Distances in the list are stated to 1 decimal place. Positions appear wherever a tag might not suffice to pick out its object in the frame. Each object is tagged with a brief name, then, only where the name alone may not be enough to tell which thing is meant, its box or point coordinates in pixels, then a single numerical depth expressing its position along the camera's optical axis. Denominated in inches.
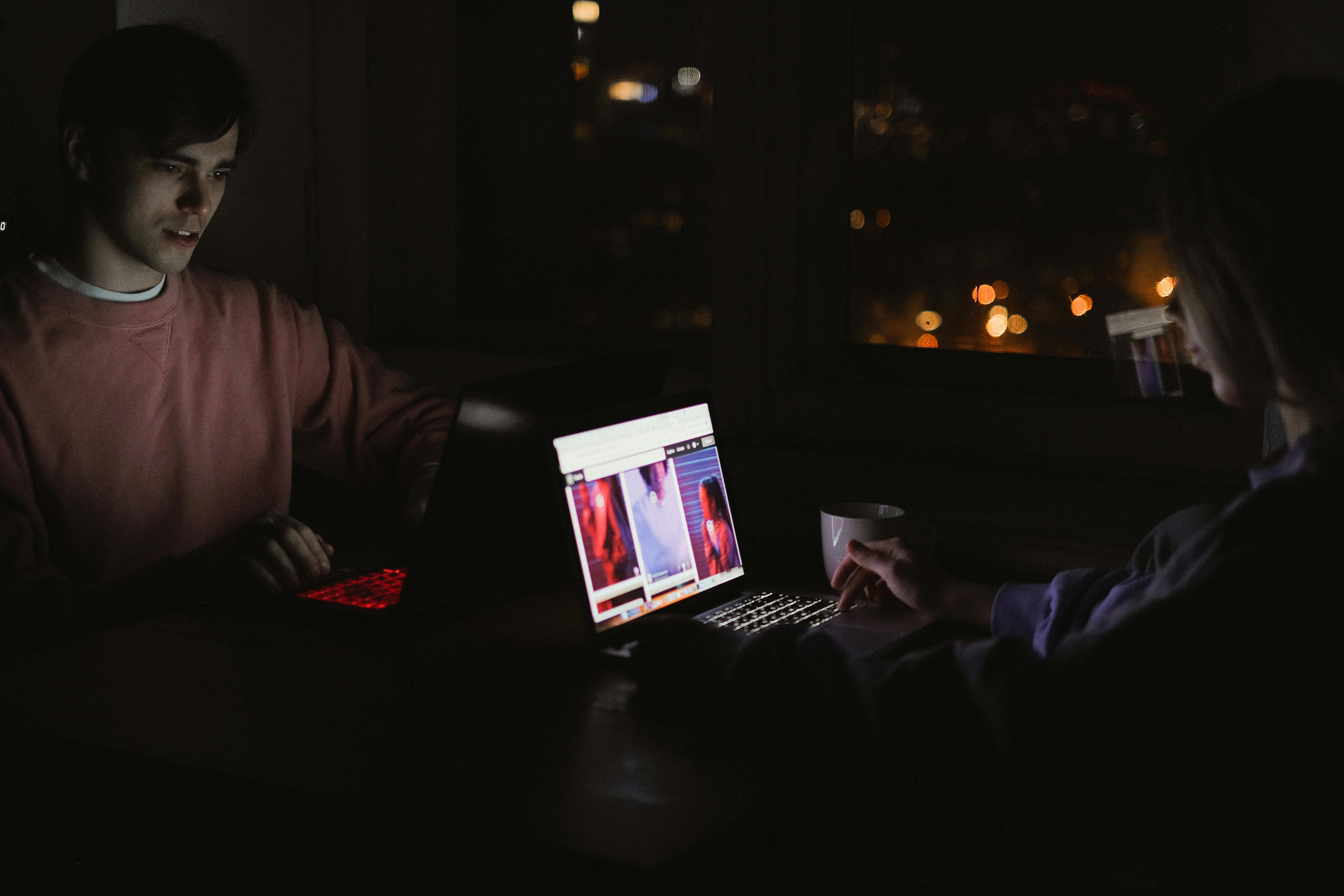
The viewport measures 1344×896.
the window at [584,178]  89.0
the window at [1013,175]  75.5
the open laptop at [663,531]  51.5
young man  59.9
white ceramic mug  59.5
